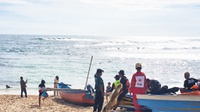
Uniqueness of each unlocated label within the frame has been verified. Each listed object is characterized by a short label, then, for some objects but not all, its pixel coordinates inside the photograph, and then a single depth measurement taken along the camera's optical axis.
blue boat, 9.22
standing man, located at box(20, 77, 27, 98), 18.21
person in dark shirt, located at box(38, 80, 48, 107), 14.60
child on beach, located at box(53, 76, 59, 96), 17.92
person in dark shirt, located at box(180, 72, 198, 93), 9.95
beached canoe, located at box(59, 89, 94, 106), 14.59
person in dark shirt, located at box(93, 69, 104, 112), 11.02
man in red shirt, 9.52
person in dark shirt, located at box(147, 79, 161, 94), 10.16
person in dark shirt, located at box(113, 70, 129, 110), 10.81
